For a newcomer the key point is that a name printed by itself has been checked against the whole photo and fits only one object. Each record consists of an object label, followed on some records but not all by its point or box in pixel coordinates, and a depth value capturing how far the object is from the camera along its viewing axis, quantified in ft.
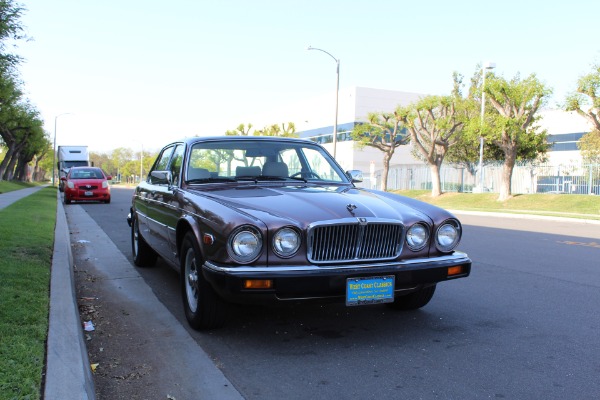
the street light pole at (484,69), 88.86
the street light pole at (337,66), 93.64
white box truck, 105.40
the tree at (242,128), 170.71
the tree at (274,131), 161.29
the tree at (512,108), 84.74
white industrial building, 155.74
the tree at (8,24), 34.13
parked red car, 65.77
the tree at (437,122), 105.29
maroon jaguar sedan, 12.14
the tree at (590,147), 123.65
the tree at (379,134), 117.50
